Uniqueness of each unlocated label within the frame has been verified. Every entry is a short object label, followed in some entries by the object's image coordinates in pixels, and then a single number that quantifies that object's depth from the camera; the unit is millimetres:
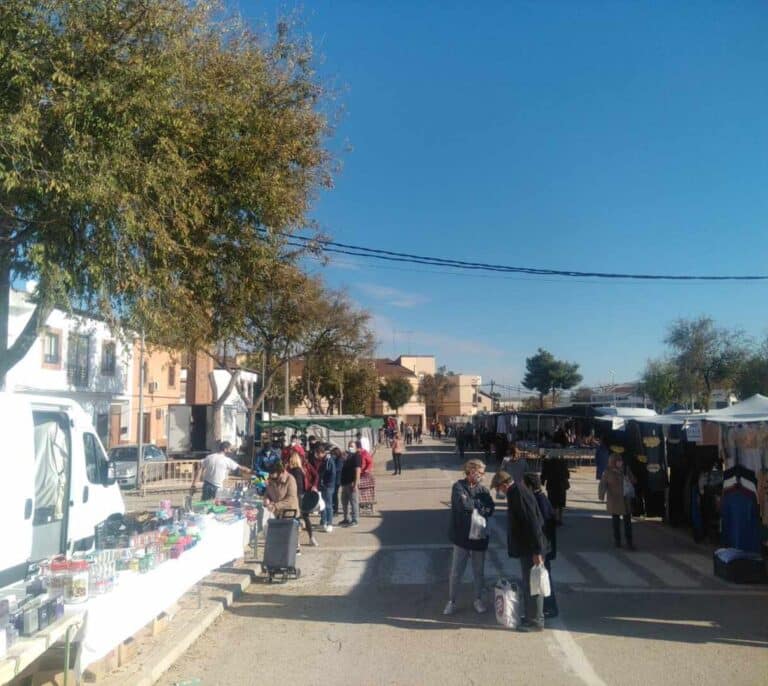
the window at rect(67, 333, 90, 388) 31594
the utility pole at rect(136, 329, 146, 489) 23997
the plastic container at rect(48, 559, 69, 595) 5738
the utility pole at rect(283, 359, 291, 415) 42919
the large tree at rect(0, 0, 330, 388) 9242
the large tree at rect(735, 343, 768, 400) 43791
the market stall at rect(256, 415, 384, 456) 28000
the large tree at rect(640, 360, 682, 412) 53494
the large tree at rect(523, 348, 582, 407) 77938
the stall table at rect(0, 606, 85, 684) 4547
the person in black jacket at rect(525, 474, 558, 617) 8164
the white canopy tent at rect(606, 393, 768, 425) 12023
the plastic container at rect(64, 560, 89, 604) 5750
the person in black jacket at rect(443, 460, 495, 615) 8352
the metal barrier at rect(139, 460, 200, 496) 25922
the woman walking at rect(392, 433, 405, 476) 31422
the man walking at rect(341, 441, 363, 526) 15898
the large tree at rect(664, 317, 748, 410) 47188
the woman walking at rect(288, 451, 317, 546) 12938
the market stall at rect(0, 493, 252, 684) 5039
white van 6289
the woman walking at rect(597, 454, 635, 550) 12781
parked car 26255
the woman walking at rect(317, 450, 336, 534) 15602
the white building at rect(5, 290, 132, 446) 27445
